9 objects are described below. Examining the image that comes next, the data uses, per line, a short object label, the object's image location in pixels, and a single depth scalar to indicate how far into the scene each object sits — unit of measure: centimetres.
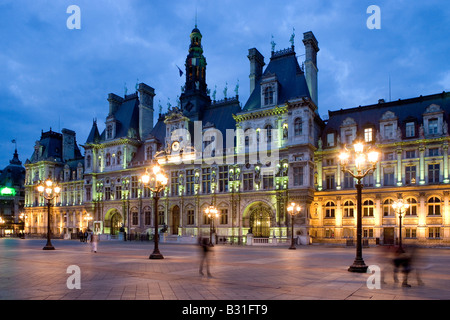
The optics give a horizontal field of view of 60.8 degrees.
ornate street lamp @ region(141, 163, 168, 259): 2510
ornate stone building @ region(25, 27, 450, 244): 4197
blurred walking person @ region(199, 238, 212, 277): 1691
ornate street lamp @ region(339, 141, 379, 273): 1775
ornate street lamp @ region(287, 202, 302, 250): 3649
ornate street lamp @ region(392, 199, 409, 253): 3290
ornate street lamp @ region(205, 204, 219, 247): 4426
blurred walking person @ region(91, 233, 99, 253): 3081
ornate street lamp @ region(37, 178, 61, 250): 3475
